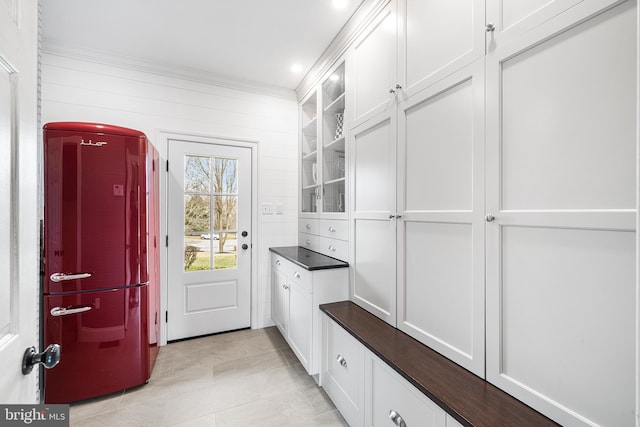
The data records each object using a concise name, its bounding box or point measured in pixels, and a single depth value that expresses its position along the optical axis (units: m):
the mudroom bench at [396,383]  0.96
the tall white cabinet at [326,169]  2.31
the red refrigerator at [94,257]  1.79
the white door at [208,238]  2.76
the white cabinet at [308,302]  2.00
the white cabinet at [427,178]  1.17
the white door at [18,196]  0.62
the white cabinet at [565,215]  0.76
